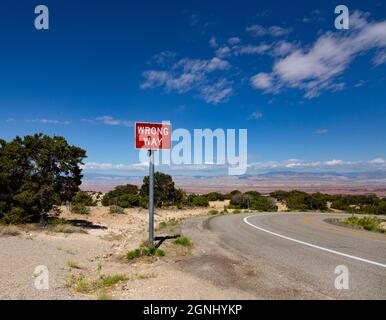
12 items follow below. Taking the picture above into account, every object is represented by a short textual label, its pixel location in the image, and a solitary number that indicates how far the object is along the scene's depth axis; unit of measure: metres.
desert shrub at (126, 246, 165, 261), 8.96
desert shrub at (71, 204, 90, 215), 27.87
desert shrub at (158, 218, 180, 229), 17.23
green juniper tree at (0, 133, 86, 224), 16.52
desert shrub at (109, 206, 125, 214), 30.61
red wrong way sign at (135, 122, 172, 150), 9.15
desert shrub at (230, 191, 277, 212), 47.22
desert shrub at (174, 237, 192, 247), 10.64
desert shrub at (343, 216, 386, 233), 17.69
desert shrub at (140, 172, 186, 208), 39.97
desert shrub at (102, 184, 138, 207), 37.52
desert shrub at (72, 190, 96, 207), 31.16
